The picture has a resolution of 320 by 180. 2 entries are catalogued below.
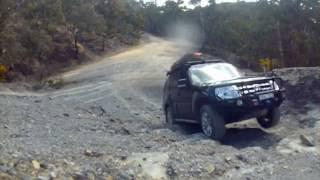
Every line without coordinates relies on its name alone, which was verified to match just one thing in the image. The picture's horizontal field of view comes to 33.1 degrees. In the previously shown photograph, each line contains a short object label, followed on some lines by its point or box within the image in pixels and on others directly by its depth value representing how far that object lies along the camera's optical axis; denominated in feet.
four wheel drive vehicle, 33.53
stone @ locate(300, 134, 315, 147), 30.25
